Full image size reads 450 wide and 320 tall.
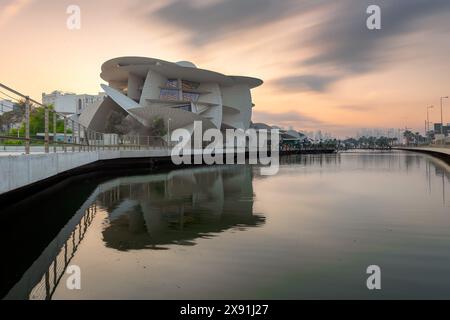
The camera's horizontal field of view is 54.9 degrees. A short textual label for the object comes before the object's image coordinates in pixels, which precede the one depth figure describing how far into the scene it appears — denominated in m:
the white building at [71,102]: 163.75
